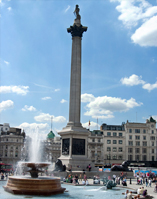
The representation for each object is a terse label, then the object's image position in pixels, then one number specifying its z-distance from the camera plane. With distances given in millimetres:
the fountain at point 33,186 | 22922
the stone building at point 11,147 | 105000
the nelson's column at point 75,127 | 46500
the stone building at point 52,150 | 118000
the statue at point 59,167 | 41356
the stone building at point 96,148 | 100000
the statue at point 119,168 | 44972
